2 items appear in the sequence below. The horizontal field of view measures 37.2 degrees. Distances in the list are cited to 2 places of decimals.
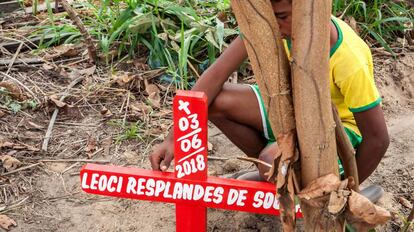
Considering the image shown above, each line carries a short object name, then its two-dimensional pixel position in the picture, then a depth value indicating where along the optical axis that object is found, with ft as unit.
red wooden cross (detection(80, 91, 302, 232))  5.76
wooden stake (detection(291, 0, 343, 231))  3.73
